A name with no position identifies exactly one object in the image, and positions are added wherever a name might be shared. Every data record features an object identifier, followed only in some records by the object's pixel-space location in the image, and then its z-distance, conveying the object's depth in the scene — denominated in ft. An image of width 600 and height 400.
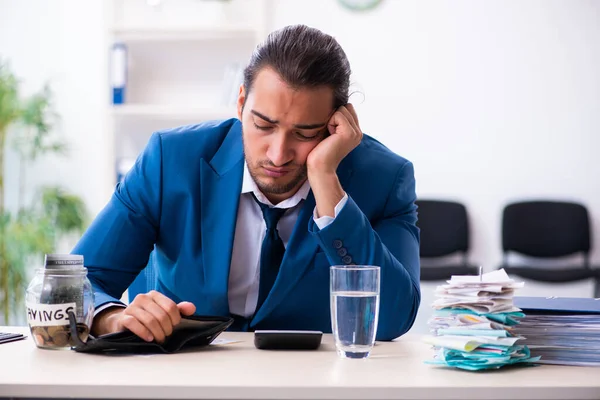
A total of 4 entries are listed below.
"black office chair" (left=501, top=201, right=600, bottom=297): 15.25
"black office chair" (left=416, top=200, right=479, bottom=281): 15.26
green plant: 14.39
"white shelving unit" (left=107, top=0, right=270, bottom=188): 15.35
